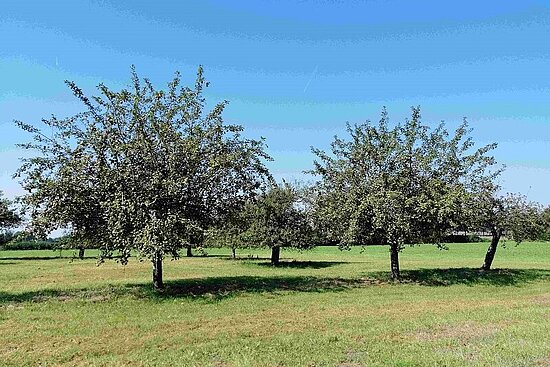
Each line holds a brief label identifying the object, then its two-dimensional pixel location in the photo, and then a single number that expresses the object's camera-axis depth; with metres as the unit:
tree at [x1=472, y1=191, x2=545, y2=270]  25.29
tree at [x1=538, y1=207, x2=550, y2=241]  26.39
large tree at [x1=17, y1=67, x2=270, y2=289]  16.67
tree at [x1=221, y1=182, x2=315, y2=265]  34.28
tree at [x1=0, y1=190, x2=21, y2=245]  45.47
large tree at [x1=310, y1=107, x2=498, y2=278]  21.38
